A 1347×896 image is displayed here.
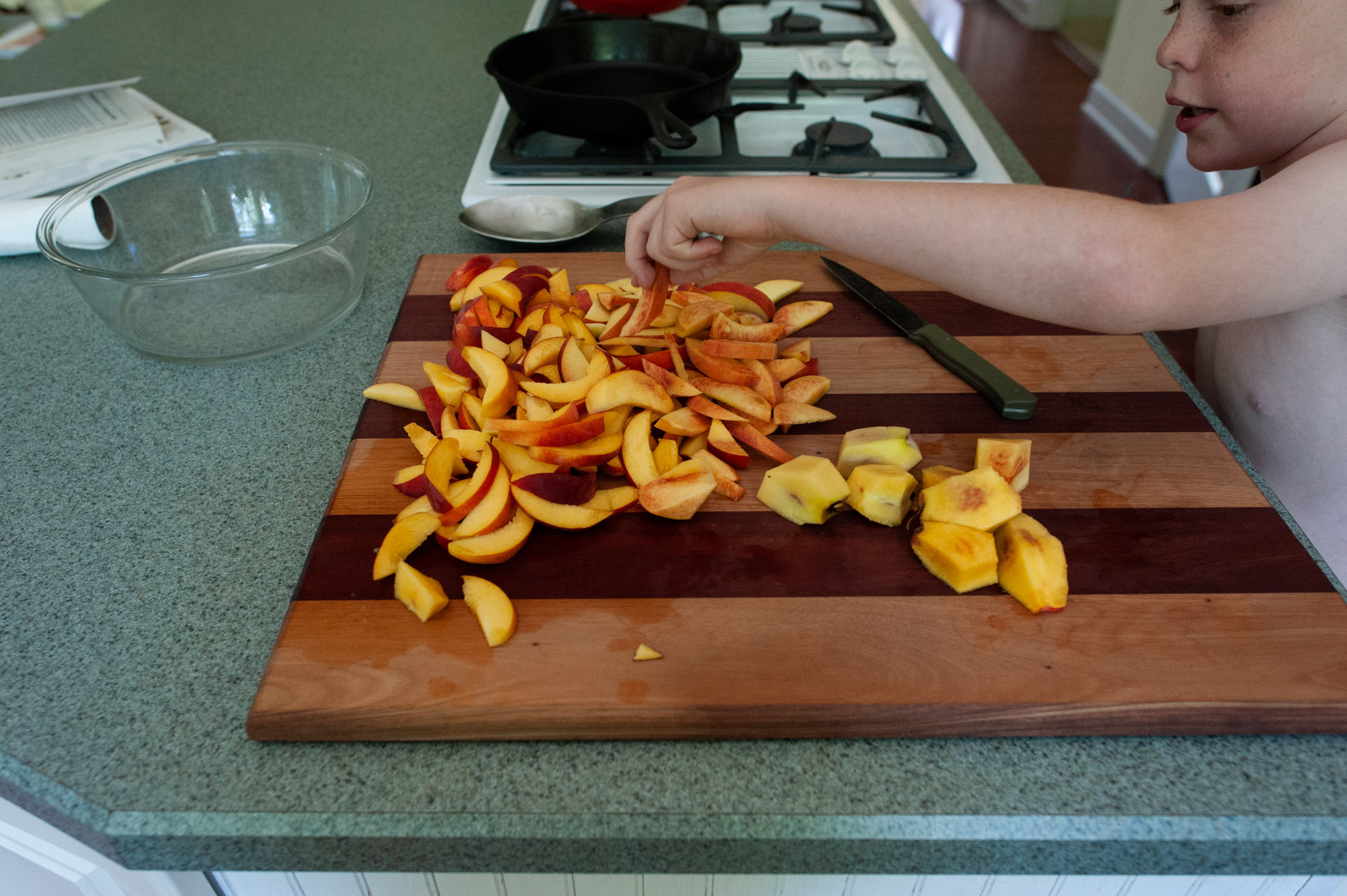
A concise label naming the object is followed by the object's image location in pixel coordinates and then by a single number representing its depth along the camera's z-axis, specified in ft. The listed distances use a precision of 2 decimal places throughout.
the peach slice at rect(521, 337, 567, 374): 3.11
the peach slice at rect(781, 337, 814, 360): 3.34
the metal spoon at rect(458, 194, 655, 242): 4.09
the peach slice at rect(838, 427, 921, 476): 2.84
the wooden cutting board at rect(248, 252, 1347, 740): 2.15
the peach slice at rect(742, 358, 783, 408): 3.09
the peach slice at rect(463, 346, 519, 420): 2.93
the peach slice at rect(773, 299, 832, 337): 3.55
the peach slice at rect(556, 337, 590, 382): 3.08
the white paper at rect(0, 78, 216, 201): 4.37
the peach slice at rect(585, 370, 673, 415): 2.92
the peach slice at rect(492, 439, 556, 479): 2.80
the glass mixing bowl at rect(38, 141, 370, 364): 3.52
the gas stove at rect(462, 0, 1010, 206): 4.36
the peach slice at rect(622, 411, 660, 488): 2.81
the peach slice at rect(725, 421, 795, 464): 2.92
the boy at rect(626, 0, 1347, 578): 2.36
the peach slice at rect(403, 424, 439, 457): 2.93
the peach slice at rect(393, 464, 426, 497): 2.77
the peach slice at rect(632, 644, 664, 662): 2.27
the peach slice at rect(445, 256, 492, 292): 3.69
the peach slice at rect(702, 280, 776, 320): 3.59
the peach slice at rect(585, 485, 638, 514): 2.73
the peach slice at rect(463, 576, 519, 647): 2.32
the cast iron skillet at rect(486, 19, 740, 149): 4.28
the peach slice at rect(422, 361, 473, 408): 3.06
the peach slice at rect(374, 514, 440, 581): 2.53
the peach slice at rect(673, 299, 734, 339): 3.32
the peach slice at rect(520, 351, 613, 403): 2.96
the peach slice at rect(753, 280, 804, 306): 3.72
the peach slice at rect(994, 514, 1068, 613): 2.35
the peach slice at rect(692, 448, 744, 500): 2.80
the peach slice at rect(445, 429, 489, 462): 2.85
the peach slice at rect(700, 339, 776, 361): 3.18
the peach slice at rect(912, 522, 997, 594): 2.40
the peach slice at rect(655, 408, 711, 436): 2.94
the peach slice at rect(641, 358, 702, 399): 3.03
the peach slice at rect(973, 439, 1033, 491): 2.76
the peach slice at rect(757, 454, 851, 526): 2.63
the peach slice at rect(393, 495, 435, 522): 2.67
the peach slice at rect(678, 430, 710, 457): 2.99
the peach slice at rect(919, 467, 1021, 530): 2.49
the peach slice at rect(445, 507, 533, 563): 2.51
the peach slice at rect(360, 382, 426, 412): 3.14
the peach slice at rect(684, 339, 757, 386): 3.11
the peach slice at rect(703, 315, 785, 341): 3.28
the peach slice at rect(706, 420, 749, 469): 2.91
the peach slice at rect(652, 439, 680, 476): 2.88
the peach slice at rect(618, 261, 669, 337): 3.26
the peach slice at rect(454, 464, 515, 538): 2.57
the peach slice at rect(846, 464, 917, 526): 2.63
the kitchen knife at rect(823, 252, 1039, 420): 3.10
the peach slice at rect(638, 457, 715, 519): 2.67
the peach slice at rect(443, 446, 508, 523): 2.60
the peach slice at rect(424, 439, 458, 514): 2.61
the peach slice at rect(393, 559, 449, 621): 2.37
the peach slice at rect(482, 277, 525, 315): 3.40
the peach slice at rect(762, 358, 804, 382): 3.23
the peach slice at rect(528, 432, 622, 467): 2.78
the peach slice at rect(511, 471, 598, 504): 2.64
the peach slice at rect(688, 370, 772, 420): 3.03
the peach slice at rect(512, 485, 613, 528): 2.63
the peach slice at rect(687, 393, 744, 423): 2.97
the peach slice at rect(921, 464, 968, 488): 2.75
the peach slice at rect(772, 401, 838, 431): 3.06
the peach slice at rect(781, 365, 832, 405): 3.15
